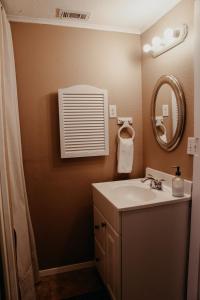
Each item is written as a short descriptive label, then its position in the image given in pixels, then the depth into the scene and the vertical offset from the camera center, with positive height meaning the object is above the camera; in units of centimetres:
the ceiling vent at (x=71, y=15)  169 +91
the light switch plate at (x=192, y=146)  142 -13
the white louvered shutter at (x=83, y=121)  185 +6
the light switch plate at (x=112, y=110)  202 +16
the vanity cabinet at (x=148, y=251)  139 -83
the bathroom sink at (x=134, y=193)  142 -50
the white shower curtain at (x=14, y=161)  146 -23
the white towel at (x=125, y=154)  200 -25
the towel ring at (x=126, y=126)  205 +0
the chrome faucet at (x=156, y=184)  171 -46
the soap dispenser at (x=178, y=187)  150 -42
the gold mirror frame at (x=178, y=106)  154 +15
